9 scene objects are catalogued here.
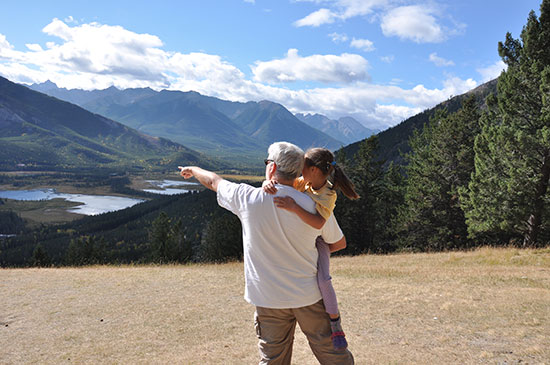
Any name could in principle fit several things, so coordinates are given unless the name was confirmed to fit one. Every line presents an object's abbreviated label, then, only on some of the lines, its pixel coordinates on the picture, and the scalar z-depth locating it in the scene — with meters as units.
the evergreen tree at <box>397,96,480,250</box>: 28.09
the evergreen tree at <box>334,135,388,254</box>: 33.66
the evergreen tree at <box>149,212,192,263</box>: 43.69
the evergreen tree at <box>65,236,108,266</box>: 41.81
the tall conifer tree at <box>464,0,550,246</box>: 17.08
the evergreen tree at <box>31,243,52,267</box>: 39.00
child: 3.12
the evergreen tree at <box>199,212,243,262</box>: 37.06
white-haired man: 3.04
